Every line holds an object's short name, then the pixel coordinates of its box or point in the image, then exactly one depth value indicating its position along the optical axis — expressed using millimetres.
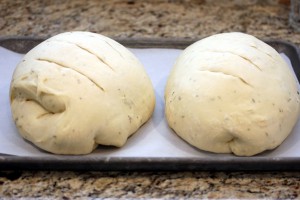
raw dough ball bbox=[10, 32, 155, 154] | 924
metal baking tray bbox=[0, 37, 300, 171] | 902
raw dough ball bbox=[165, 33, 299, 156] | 923
